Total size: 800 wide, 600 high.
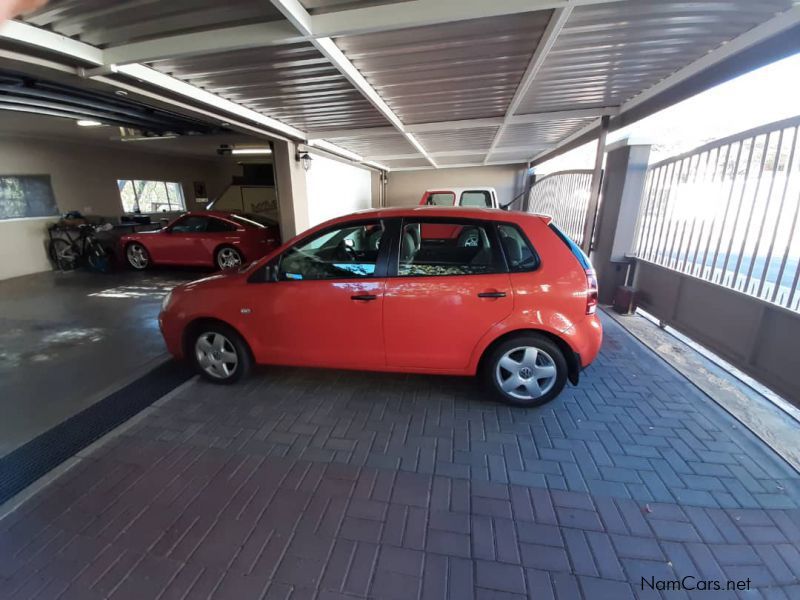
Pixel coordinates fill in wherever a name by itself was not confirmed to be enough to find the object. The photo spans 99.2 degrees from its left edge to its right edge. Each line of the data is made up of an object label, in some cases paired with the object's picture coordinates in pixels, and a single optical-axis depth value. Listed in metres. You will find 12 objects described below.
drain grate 2.19
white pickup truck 7.64
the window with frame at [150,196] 10.53
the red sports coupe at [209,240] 7.53
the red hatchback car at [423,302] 2.61
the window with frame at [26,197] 7.62
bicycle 8.25
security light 7.30
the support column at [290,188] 7.11
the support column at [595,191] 5.32
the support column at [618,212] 5.02
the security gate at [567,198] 7.97
